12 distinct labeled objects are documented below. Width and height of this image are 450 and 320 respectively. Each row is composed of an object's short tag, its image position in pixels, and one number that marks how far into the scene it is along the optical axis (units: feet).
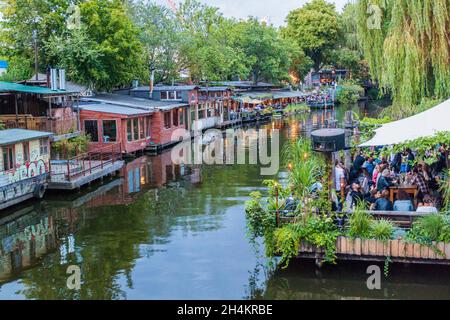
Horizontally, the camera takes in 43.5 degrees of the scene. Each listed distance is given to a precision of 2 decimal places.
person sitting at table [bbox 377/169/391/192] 54.60
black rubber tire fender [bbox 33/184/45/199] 77.51
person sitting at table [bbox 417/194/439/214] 44.58
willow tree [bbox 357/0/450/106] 65.21
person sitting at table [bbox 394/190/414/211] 46.52
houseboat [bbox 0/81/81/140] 97.66
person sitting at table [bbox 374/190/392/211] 46.62
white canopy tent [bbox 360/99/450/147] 46.21
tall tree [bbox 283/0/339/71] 310.65
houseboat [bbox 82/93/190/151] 133.39
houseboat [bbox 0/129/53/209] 72.18
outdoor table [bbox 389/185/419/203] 54.29
